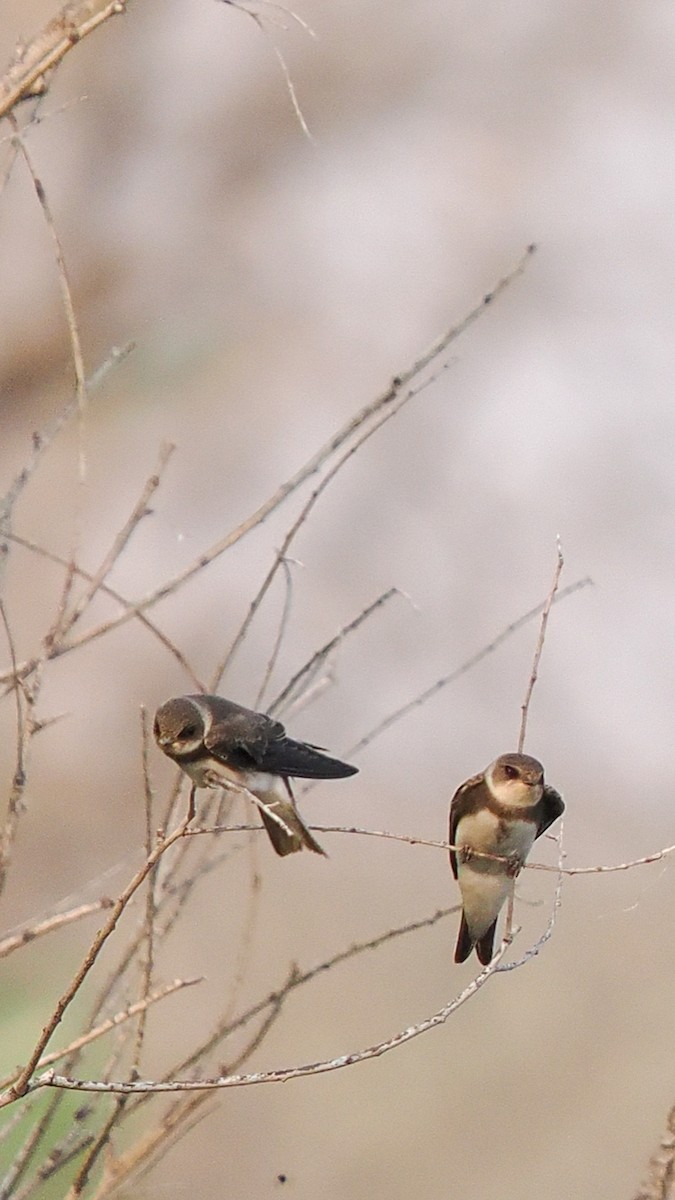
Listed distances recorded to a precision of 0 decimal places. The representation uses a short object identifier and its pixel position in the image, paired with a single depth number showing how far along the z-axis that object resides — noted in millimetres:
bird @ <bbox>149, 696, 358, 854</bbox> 8844
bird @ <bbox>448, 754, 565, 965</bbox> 8843
